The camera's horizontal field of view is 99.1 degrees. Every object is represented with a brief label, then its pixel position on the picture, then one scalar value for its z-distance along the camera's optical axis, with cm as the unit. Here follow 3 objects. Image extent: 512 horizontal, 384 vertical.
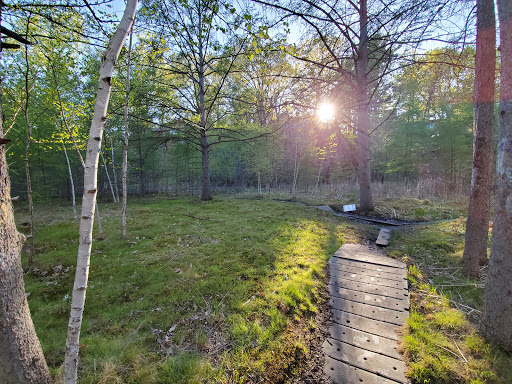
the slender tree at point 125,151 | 490
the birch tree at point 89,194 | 142
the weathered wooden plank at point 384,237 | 542
